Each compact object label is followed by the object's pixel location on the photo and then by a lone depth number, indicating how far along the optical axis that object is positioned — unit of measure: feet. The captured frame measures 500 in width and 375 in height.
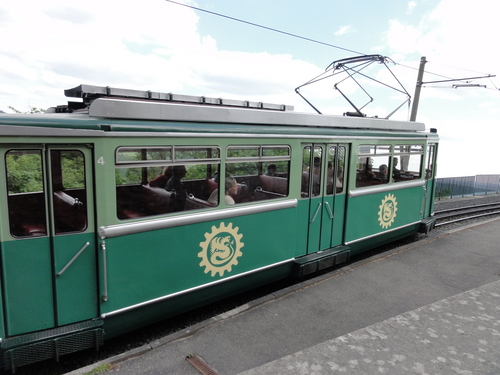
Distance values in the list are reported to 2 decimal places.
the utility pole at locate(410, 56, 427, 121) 50.71
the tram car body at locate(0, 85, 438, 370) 12.09
